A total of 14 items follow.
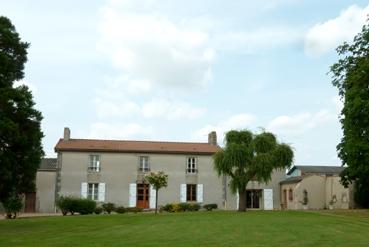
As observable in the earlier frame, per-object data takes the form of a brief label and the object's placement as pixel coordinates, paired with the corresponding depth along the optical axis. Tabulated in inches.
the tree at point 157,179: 1138.0
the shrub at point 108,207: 1259.8
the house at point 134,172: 1414.7
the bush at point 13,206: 1023.6
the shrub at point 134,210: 1273.7
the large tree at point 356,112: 866.8
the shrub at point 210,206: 1388.0
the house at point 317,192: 1354.9
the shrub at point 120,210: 1243.8
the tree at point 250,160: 1169.4
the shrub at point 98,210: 1225.8
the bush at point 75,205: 1174.3
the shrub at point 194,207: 1328.5
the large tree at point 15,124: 643.5
